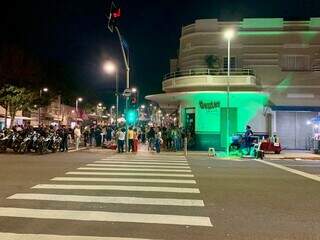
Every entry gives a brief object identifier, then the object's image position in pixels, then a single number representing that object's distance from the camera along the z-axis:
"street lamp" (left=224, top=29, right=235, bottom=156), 17.19
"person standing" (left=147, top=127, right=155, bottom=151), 20.11
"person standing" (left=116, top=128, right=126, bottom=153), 18.05
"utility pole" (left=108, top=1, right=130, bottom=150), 14.17
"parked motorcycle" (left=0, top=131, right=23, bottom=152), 16.69
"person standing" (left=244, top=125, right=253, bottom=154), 16.95
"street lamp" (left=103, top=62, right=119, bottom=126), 24.03
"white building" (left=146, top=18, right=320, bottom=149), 21.38
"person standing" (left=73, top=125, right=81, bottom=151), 20.09
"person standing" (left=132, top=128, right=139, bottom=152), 18.59
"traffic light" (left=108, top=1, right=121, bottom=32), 14.17
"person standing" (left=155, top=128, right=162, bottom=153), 18.51
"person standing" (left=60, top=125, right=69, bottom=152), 18.27
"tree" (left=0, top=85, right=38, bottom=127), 29.57
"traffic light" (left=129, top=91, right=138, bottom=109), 18.88
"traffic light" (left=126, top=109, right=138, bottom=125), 18.80
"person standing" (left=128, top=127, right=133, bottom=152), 18.71
